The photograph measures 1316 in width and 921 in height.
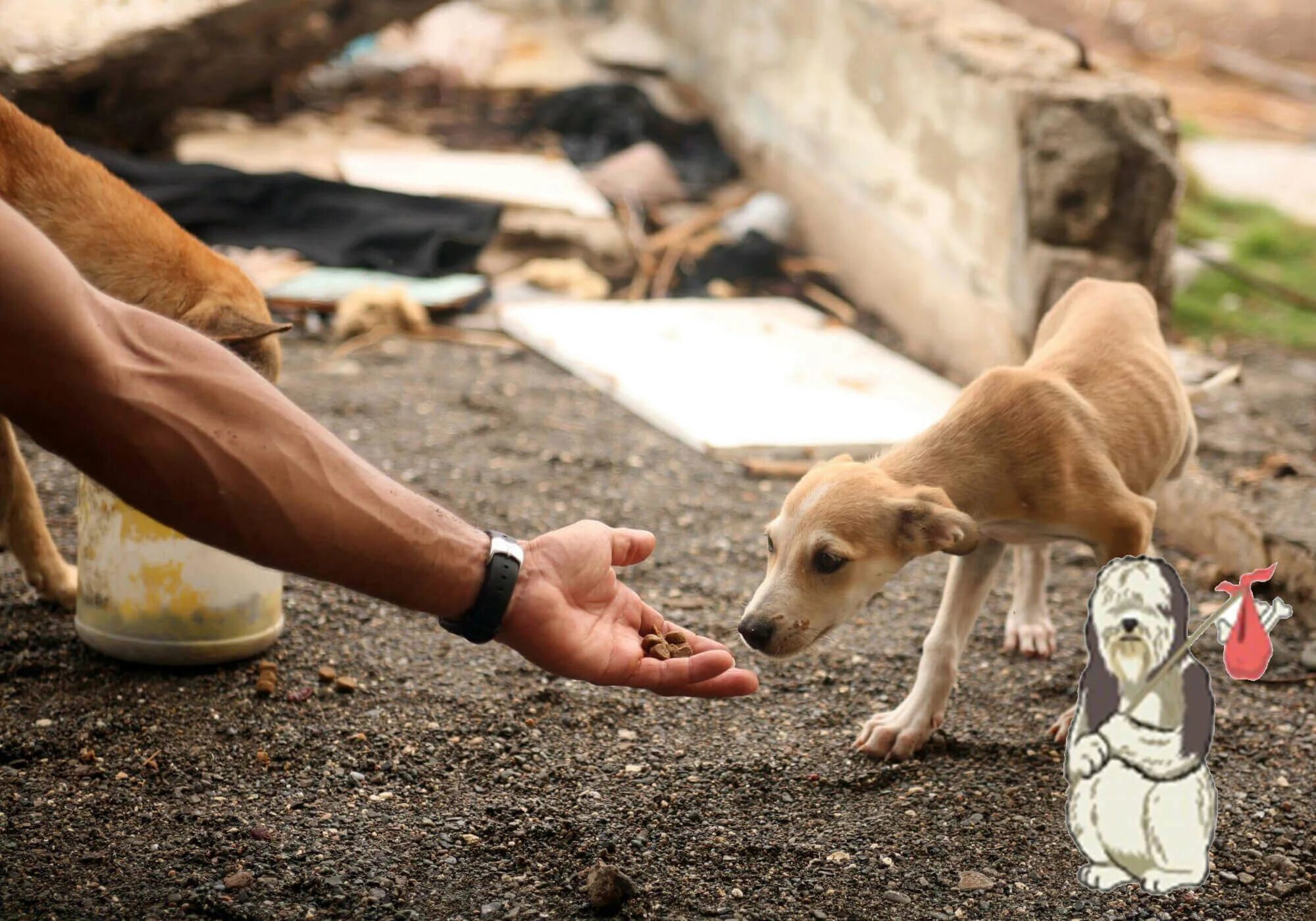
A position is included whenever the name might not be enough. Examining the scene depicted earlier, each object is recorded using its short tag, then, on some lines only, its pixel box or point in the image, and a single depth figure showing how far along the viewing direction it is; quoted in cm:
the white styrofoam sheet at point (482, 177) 762
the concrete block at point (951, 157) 507
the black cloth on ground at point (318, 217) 671
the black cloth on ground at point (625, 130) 865
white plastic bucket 316
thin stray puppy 273
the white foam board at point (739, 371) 531
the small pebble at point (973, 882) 261
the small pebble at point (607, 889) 247
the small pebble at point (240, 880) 248
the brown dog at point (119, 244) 325
